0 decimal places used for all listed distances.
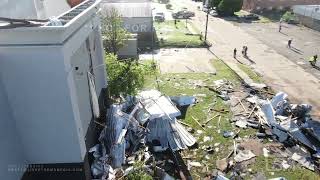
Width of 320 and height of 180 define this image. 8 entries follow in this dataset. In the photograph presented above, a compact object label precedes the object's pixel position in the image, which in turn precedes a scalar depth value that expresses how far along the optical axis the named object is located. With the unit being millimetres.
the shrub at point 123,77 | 12669
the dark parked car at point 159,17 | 34771
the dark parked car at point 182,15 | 37300
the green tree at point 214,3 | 38883
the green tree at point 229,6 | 37972
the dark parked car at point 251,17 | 37902
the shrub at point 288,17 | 35571
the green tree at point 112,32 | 19067
